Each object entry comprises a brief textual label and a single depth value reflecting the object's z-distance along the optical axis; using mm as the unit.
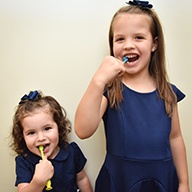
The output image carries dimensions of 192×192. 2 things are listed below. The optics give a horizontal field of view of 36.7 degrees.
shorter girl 892
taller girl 846
